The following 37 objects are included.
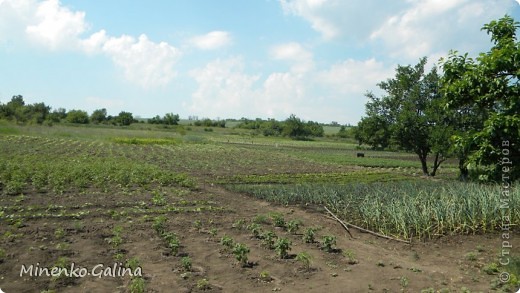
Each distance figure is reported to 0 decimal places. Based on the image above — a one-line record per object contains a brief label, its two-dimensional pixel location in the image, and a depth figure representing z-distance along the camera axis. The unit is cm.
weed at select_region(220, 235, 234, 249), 796
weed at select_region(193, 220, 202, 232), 956
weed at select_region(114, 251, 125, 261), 710
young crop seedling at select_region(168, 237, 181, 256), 747
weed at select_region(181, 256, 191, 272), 663
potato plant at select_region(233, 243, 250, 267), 691
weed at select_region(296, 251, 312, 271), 678
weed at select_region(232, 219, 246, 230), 965
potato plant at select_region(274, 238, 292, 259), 734
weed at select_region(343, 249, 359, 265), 726
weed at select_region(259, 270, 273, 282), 638
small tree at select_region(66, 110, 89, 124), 9194
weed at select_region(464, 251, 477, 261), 744
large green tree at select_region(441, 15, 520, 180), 708
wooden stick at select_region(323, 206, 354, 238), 953
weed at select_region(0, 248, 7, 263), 695
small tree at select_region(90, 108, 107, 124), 10063
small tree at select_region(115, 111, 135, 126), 10019
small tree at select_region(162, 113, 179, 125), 11381
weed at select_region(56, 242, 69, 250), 755
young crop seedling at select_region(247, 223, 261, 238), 893
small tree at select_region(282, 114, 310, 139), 9212
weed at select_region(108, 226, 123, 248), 796
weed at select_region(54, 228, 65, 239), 835
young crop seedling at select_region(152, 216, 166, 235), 887
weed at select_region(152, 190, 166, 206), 1236
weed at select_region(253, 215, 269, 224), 1040
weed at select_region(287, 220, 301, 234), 937
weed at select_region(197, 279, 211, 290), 595
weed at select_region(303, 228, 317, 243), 858
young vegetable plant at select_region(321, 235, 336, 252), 793
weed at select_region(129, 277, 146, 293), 557
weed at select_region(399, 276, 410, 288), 604
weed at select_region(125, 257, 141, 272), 653
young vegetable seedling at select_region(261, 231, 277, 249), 806
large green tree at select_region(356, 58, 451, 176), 2203
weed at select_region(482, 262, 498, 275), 673
